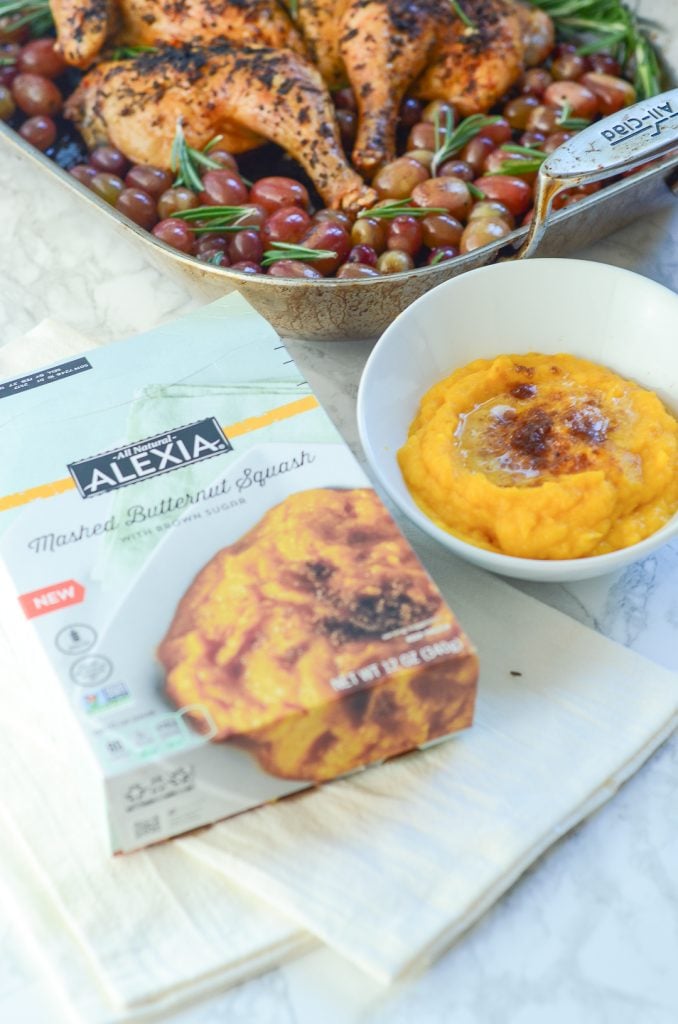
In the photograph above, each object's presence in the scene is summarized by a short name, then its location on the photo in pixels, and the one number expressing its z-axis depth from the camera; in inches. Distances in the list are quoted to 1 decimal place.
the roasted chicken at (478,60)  55.9
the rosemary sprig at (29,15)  59.1
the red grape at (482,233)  48.2
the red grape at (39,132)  55.6
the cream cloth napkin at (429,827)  30.3
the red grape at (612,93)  55.7
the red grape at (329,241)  48.1
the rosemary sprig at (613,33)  56.7
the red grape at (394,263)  48.1
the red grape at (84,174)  52.7
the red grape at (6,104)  56.4
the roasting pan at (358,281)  43.3
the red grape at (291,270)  46.1
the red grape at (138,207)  51.1
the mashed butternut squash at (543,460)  35.9
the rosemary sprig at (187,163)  52.4
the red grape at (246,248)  48.7
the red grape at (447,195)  50.1
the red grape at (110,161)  53.7
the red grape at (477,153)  53.7
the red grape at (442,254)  47.7
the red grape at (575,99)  55.4
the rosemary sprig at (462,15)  56.2
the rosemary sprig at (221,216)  49.6
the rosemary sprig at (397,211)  49.6
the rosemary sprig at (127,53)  58.6
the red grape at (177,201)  51.0
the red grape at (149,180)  52.1
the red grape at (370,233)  49.4
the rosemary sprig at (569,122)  54.7
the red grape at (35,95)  56.6
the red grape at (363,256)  48.4
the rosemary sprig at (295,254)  47.5
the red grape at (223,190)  50.9
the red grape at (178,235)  49.3
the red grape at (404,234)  49.1
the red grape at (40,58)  58.0
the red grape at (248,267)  46.9
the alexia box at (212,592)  30.1
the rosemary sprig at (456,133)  53.4
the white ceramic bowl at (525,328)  41.6
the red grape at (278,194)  50.7
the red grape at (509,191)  50.7
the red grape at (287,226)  49.1
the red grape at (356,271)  46.6
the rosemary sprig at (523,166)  52.1
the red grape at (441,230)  49.3
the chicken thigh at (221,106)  52.6
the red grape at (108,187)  51.8
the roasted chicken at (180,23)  56.3
